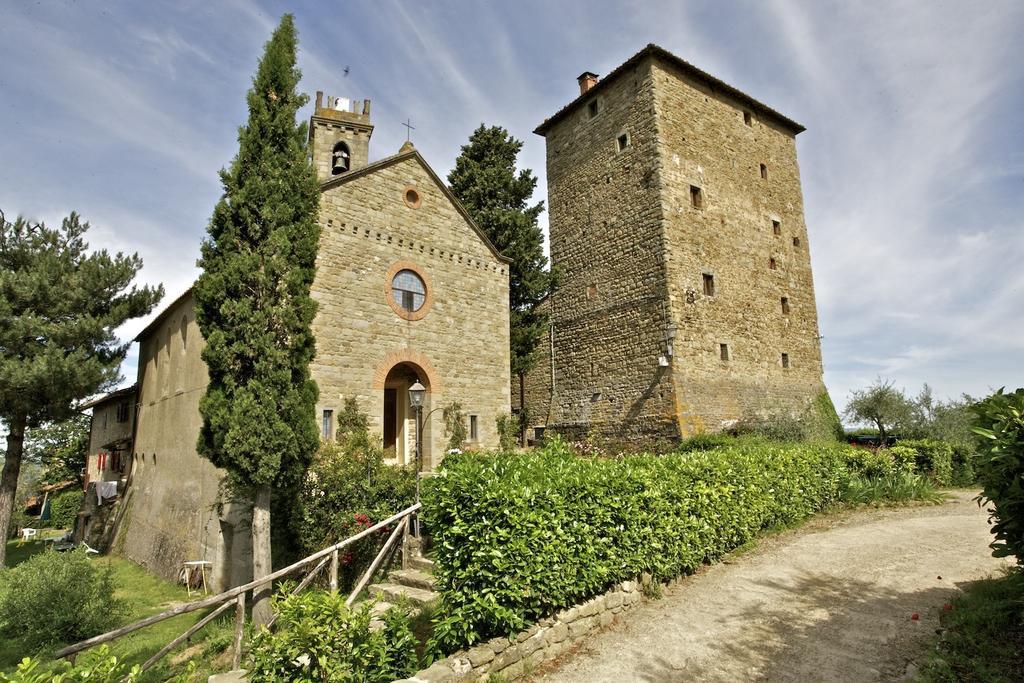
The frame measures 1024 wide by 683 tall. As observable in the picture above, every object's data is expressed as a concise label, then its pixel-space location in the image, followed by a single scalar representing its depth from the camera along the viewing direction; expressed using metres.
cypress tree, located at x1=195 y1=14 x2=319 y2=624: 9.20
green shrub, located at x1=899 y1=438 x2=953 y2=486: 15.11
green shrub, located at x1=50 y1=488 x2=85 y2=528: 27.95
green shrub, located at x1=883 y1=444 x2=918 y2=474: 14.33
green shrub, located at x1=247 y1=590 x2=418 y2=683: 4.69
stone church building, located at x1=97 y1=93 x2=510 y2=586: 12.55
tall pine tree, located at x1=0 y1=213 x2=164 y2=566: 16.31
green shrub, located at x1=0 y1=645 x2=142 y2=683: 3.21
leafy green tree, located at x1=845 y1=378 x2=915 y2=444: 19.09
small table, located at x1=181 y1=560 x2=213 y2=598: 12.07
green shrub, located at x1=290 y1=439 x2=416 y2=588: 10.02
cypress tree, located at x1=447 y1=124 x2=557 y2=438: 18.05
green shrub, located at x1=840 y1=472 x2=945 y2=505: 12.30
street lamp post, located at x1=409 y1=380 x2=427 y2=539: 10.31
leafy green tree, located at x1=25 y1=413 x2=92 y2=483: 30.27
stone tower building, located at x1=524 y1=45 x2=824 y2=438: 17.48
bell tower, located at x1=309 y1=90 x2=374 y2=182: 17.09
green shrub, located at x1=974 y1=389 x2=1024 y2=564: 4.50
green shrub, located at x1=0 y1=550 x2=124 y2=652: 9.38
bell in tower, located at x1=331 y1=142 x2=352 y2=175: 17.33
